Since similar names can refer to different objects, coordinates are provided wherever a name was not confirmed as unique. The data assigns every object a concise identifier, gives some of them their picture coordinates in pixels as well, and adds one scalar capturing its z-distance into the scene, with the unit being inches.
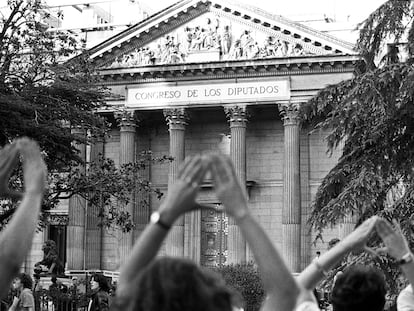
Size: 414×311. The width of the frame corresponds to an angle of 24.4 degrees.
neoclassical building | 1734.7
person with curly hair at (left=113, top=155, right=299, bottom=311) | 103.4
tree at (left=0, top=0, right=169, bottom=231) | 939.3
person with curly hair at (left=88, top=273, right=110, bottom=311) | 641.0
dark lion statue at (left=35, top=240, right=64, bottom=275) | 1566.2
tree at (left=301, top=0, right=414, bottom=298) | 695.7
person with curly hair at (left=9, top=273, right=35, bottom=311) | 598.5
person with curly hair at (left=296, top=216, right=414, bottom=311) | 149.4
